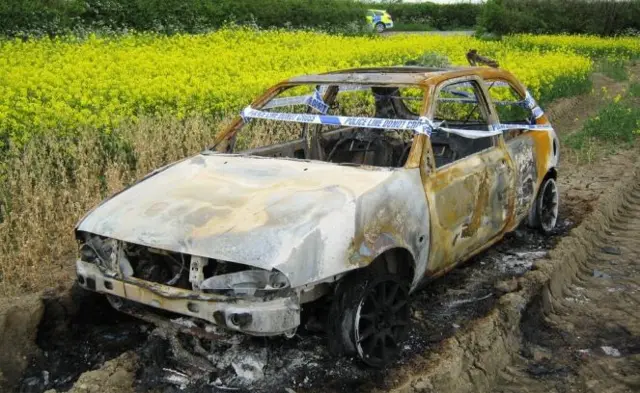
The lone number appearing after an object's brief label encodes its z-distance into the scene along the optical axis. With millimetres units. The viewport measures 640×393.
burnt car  3730
